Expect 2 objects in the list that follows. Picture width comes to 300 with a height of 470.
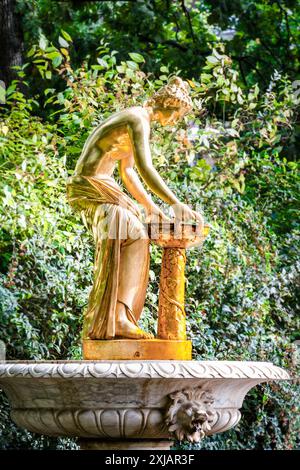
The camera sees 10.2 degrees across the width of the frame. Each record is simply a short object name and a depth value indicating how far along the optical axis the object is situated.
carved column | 9.35
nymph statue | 9.22
